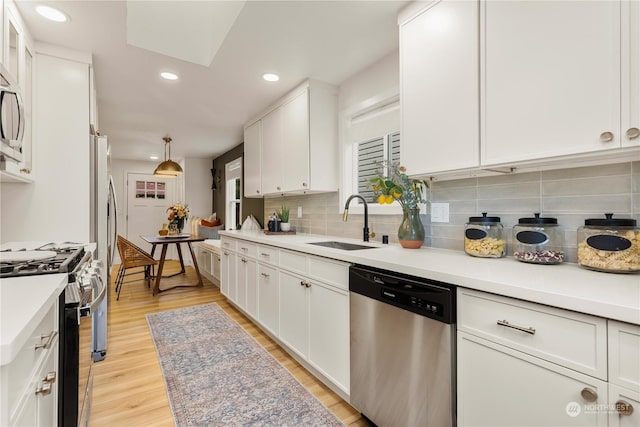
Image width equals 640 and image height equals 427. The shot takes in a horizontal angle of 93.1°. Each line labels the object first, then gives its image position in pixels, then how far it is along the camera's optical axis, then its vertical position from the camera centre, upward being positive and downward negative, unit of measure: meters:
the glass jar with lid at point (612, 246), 1.08 -0.12
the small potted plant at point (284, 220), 3.31 -0.06
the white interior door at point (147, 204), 6.82 +0.27
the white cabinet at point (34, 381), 0.63 -0.42
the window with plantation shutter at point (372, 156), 2.41 +0.49
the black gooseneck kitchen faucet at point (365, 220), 2.30 -0.04
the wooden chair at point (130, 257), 4.19 -0.59
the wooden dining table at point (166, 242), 4.18 -0.38
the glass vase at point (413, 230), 1.90 -0.10
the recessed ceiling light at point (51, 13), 1.83 +1.26
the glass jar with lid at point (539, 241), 1.33 -0.12
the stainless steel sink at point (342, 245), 2.24 -0.24
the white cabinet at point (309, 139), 2.73 +0.72
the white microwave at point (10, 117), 1.32 +0.46
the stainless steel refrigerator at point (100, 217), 2.33 -0.01
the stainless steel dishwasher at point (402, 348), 1.17 -0.60
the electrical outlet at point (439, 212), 1.90 +0.01
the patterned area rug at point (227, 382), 1.67 -1.11
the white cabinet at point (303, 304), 1.77 -0.65
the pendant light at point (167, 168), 4.70 +0.74
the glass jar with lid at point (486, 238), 1.51 -0.12
